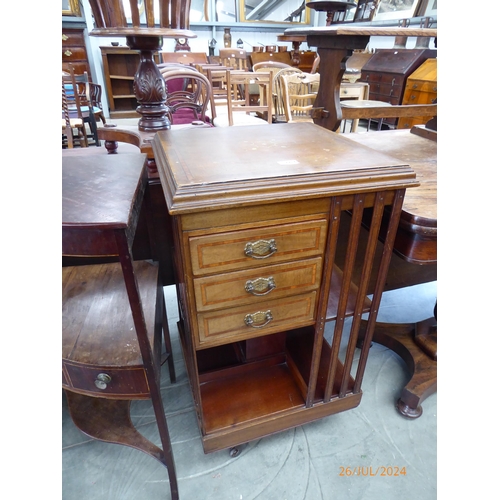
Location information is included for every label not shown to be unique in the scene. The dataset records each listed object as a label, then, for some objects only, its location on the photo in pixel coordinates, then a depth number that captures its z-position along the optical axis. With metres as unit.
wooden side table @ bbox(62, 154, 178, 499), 0.59
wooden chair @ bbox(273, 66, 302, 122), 2.80
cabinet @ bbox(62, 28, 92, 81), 4.19
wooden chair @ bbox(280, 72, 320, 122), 2.79
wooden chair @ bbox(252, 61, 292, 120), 3.29
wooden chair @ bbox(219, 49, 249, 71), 4.27
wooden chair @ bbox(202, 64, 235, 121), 2.59
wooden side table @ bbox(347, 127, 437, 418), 0.87
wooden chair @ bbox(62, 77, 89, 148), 2.93
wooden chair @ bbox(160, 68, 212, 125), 2.43
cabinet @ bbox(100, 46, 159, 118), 4.64
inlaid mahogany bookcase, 0.66
